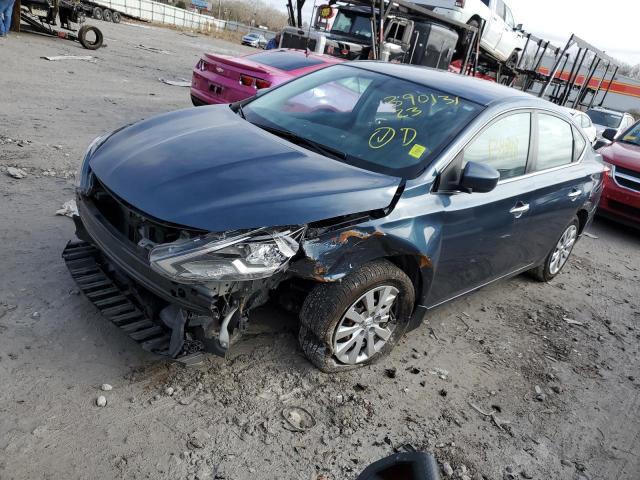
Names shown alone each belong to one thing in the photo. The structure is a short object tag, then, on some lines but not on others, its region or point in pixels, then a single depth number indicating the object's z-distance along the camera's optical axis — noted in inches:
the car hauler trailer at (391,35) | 407.5
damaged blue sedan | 96.5
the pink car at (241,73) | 279.3
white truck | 493.7
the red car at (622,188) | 288.2
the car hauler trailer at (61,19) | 553.3
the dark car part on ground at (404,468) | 45.9
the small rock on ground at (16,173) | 186.9
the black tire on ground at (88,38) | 543.8
